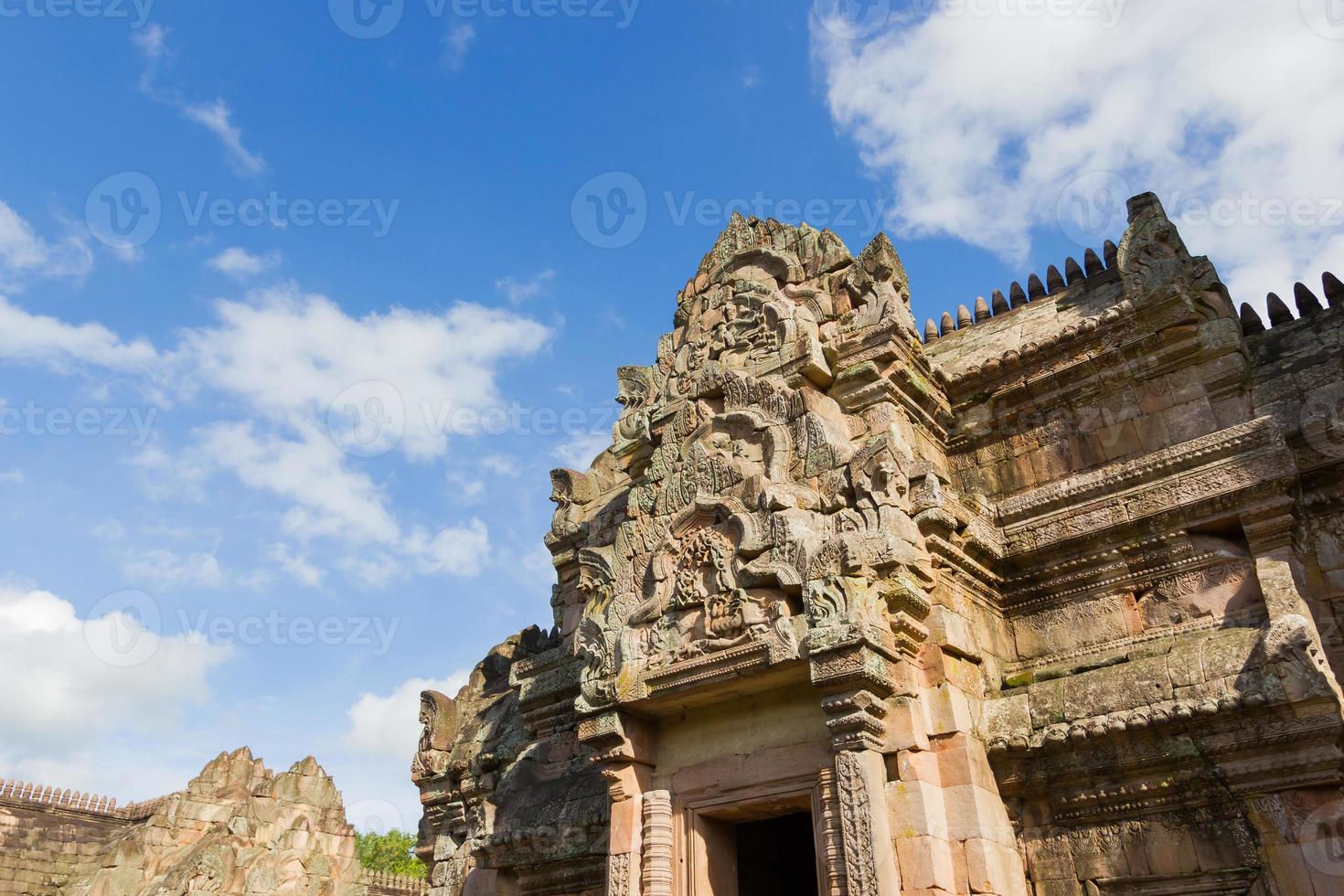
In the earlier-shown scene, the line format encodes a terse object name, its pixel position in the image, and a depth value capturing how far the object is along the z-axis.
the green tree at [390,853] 52.41
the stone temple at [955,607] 7.19
